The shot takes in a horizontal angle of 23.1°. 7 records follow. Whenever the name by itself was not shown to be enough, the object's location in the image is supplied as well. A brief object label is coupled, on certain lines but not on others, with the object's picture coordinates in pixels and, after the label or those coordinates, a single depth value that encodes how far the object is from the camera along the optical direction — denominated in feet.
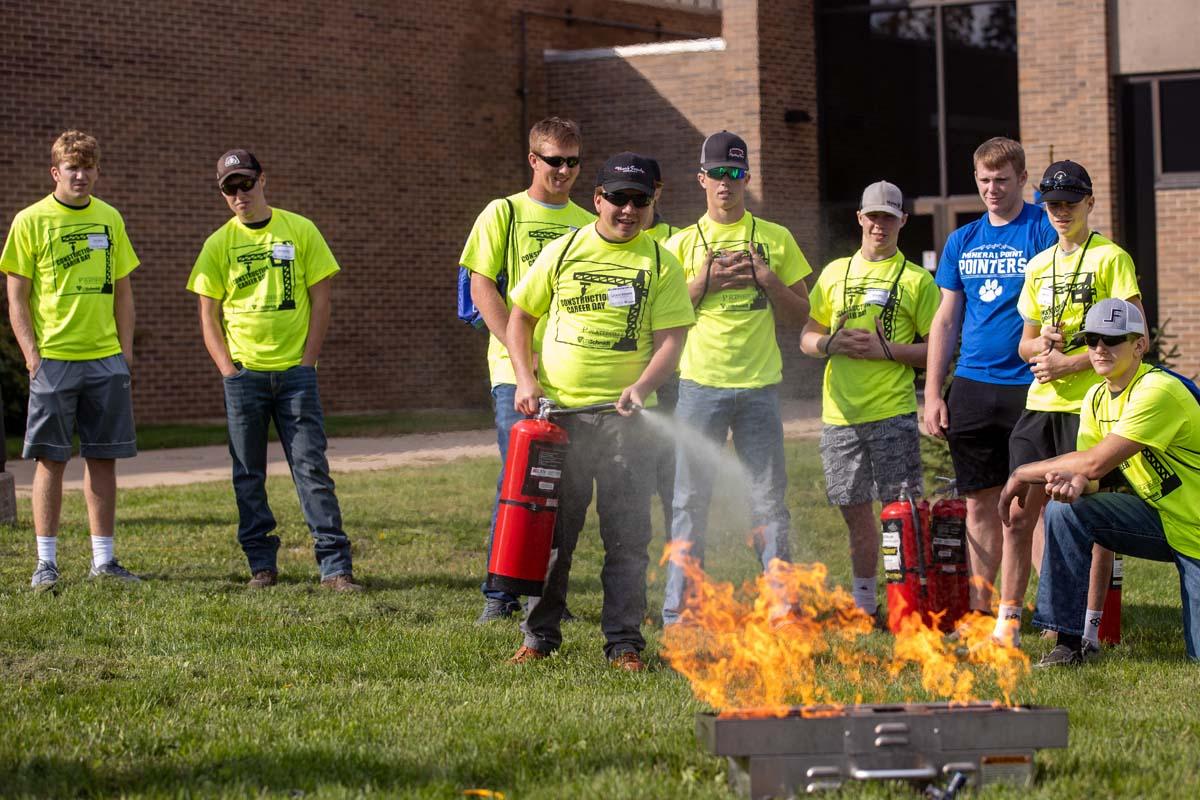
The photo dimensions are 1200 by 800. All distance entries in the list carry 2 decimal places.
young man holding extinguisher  39.80
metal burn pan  27.08
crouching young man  37.67
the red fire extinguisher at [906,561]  44.29
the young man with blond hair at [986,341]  43.53
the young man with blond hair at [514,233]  45.19
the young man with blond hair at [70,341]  51.50
